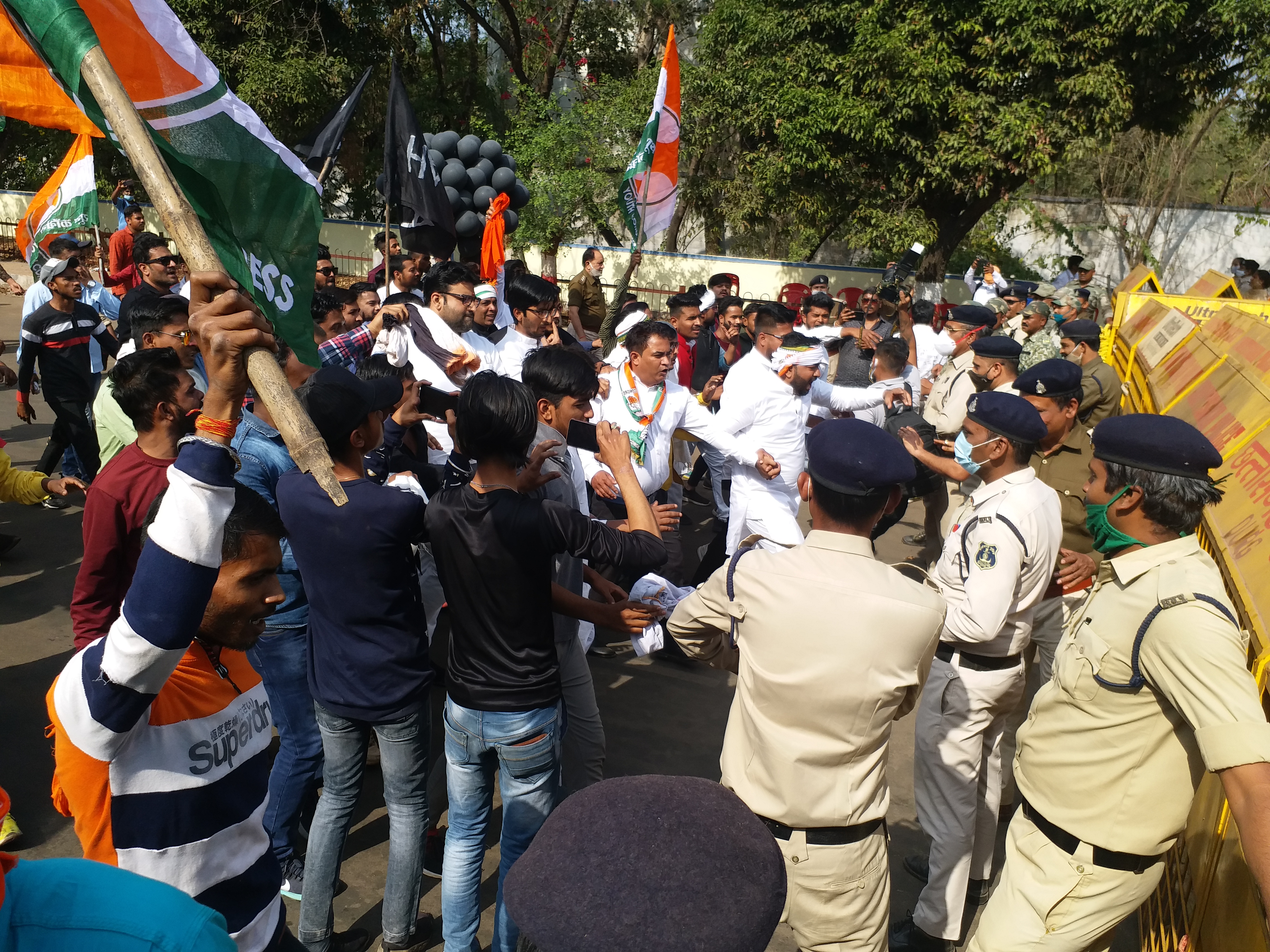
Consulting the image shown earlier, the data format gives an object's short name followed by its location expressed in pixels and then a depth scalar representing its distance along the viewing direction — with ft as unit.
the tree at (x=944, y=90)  48.93
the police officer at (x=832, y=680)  8.19
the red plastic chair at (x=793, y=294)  53.16
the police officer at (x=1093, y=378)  21.49
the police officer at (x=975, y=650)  11.17
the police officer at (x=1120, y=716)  8.02
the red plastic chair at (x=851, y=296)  60.34
